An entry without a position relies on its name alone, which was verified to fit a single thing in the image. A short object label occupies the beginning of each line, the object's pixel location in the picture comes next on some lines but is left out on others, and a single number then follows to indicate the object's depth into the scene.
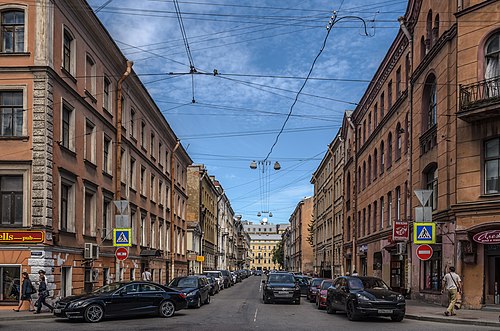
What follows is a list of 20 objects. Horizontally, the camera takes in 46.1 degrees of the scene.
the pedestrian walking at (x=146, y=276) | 32.62
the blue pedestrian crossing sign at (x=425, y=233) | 21.41
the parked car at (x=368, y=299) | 18.56
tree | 161.75
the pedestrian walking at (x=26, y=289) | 20.25
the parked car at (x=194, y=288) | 24.80
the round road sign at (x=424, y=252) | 21.41
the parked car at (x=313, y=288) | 29.77
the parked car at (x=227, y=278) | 52.03
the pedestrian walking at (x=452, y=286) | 19.37
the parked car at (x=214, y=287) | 37.12
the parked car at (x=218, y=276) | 46.94
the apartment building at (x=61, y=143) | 21.52
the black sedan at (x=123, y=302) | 18.05
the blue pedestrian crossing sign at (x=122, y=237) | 22.45
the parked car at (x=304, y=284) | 35.15
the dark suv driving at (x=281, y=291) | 27.06
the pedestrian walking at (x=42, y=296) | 20.08
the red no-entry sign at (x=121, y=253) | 22.25
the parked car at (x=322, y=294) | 24.75
